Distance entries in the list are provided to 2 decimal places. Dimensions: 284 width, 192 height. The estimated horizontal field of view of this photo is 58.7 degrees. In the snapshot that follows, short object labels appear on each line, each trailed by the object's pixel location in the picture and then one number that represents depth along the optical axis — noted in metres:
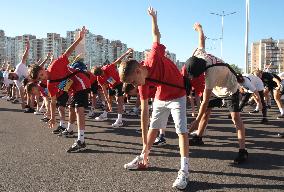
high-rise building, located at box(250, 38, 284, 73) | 108.11
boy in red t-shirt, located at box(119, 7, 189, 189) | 3.11
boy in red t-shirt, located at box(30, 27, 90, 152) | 4.81
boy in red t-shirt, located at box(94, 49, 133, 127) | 7.53
